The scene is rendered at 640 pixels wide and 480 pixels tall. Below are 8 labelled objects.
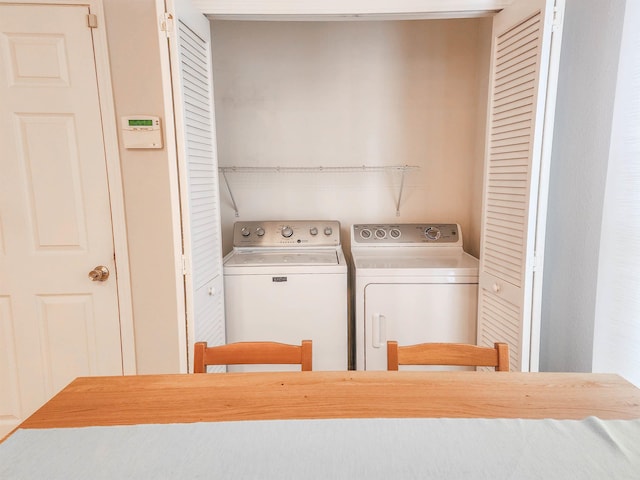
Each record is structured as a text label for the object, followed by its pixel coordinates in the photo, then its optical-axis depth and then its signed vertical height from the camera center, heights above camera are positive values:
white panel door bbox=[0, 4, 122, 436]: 1.63 -0.11
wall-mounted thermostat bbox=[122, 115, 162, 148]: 1.67 +0.27
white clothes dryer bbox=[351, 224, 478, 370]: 2.00 -0.65
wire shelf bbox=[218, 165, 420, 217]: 2.56 +0.14
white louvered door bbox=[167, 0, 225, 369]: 1.43 +0.10
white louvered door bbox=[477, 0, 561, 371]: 1.42 +0.09
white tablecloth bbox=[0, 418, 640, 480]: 0.68 -0.53
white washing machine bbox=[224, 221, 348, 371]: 2.02 -0.65
